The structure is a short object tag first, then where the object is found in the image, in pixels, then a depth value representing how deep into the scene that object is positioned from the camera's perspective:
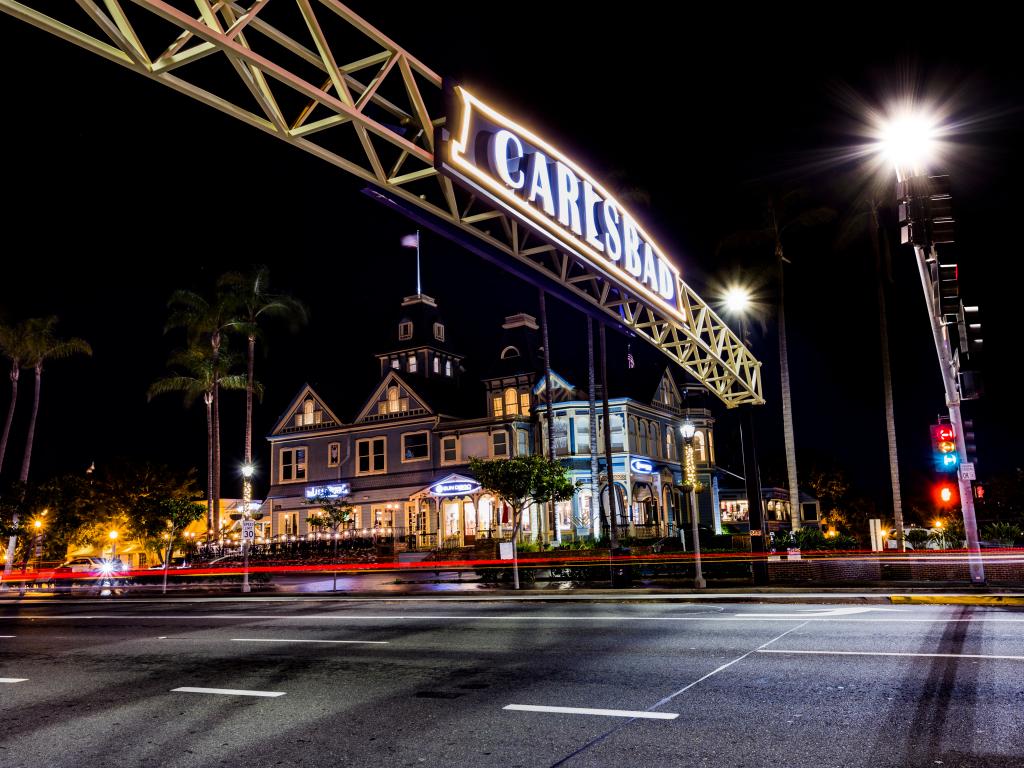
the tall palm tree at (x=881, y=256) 33.06
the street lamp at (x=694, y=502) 20.87
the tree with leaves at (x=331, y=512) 44.03
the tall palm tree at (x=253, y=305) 48.44
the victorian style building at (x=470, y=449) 45.53
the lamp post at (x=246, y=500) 28.30
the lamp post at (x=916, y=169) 13.95
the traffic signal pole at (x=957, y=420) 17.77
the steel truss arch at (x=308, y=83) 7.86
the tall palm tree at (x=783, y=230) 35.41
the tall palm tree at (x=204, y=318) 47.91
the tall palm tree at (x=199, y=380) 47.19
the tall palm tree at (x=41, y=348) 52.41
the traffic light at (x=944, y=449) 18.86
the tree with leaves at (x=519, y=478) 30.22
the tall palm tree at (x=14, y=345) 52.22
